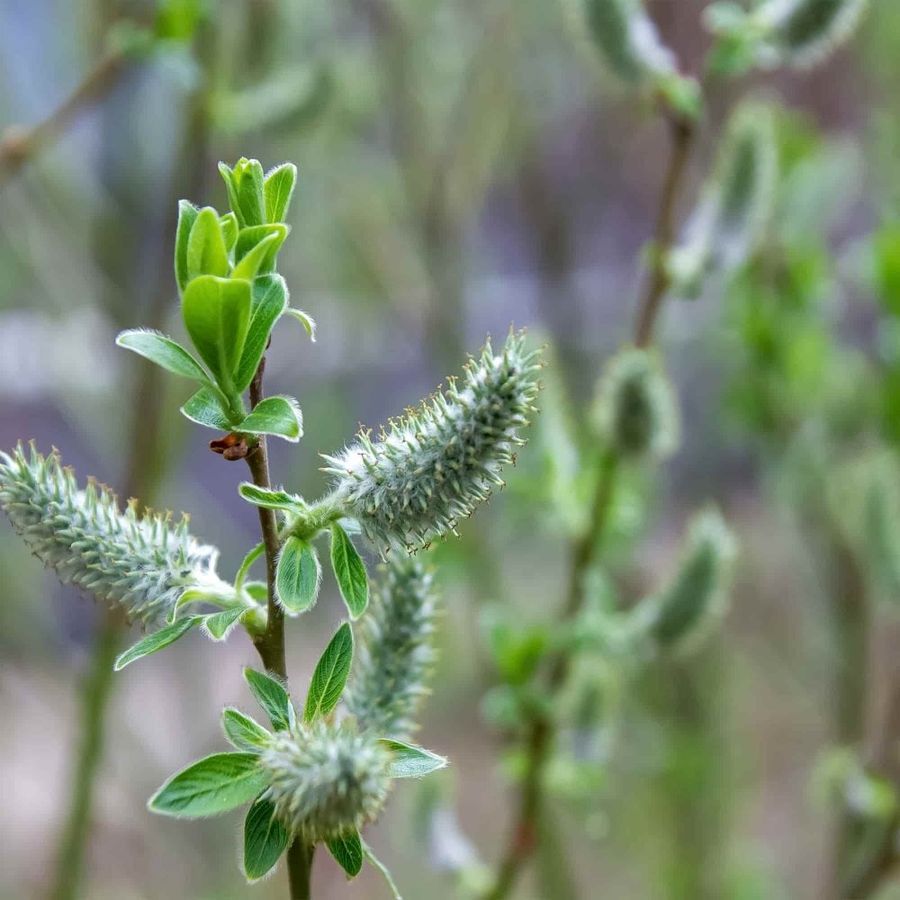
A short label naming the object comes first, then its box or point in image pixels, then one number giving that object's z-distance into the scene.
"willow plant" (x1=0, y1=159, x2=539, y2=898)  0.45
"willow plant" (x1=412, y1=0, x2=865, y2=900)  0.59
